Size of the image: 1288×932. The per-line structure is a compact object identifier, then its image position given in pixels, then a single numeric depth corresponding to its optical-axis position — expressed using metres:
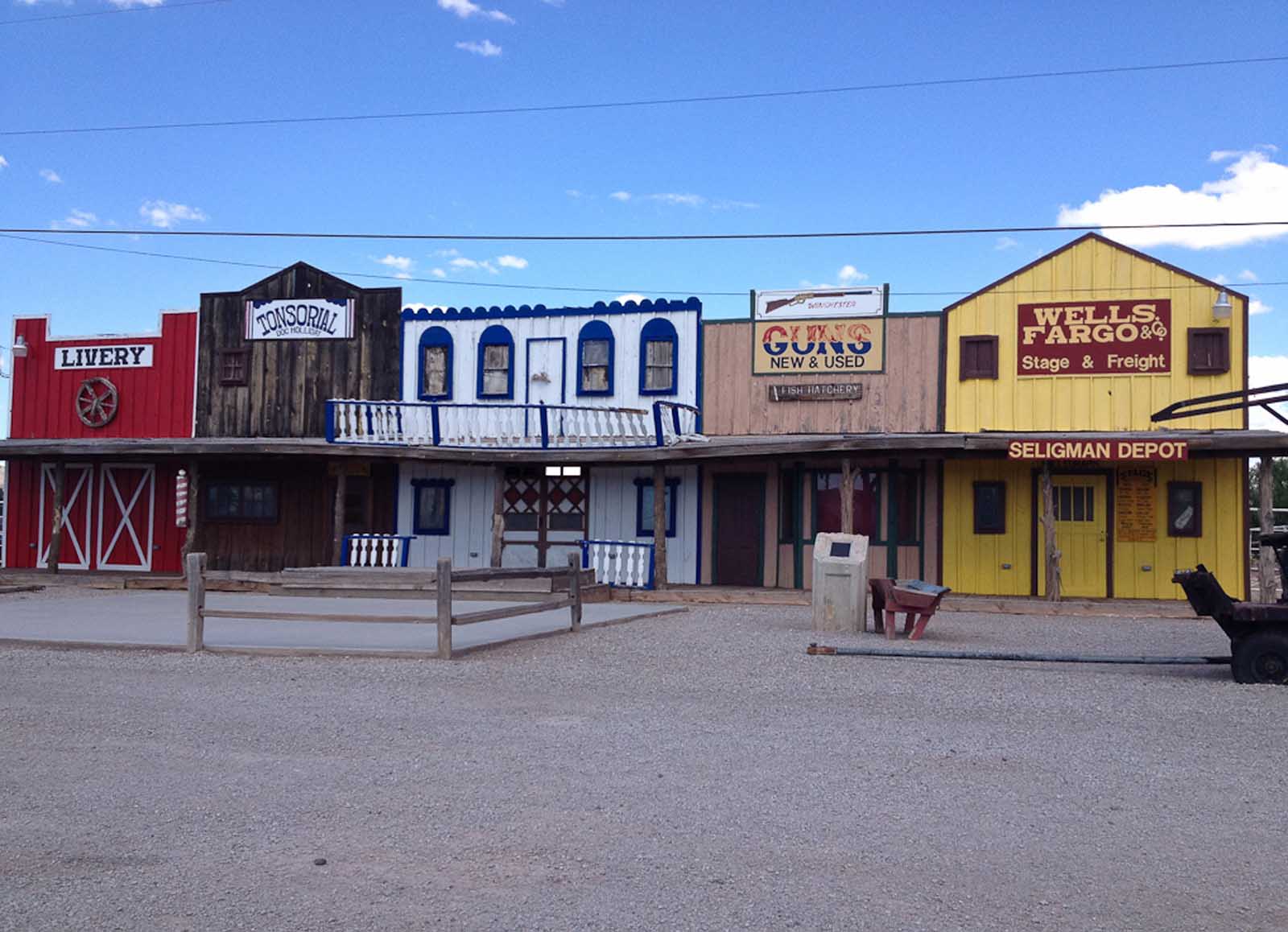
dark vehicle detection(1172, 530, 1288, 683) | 10.26
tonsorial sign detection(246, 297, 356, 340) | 23.41
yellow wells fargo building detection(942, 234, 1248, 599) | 19.09
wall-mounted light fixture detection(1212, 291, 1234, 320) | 18.80
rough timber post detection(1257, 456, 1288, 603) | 15.27
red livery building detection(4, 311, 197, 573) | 24.05
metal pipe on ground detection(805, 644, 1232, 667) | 10.52
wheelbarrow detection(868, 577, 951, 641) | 13.12
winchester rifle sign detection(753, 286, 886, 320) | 20.78
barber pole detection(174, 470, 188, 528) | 22.82
